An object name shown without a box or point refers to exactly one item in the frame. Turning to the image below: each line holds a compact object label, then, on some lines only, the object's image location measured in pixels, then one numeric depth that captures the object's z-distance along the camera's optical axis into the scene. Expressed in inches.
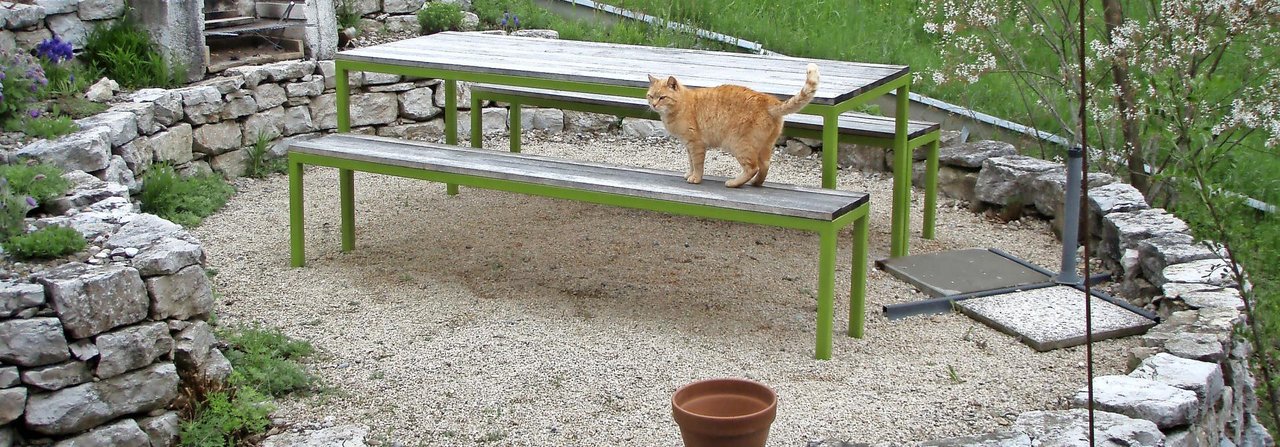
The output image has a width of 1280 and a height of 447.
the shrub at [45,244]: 144.6
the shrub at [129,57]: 245.1
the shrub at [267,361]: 155.0
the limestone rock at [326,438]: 140.9
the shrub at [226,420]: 140.3
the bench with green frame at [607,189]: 161.9
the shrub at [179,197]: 230.4
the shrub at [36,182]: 166.9
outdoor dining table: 180.2
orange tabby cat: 168.6
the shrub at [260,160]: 266.4
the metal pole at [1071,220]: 191.3
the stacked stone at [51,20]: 226.7
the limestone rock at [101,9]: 242.2
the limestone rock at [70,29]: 237.0
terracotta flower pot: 115.9
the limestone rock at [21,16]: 225.6
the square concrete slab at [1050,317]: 172.7
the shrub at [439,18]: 312.0
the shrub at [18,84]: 207.6
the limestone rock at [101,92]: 231.3
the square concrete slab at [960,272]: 196.4
